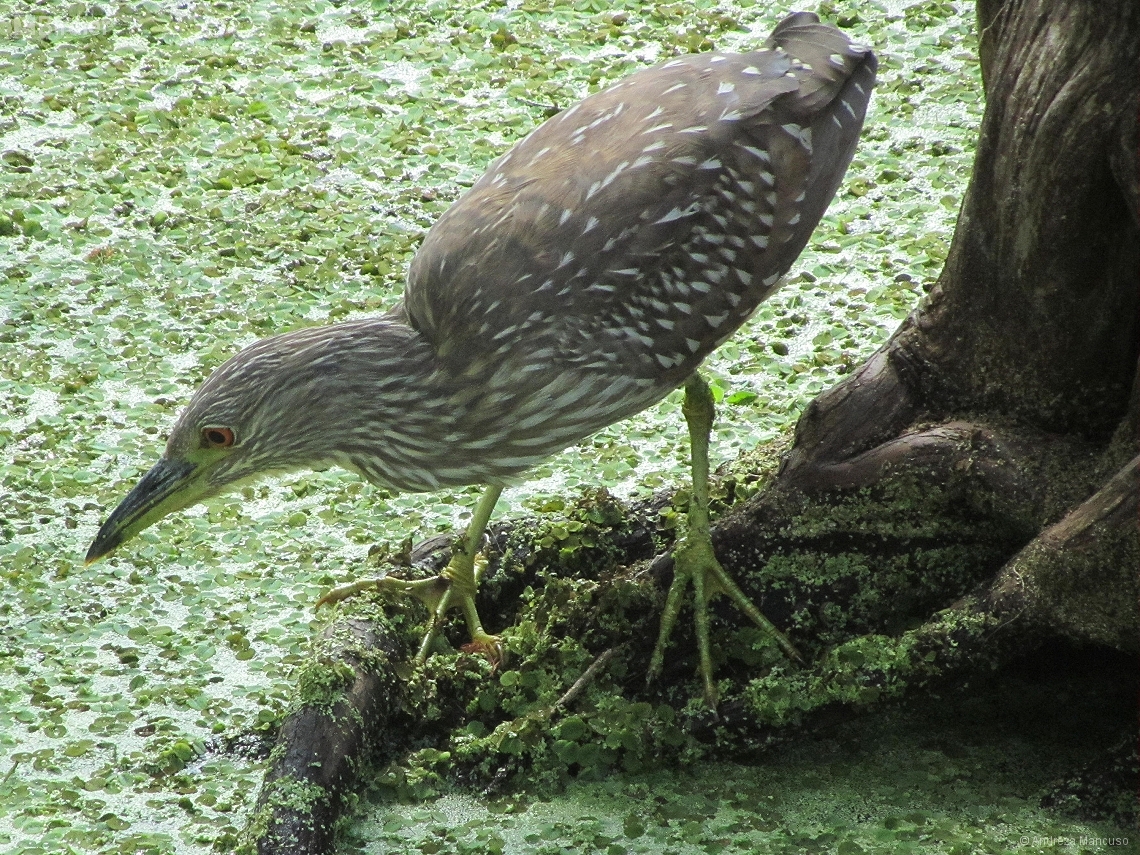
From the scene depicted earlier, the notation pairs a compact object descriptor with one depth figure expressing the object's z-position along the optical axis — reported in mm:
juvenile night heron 6809
